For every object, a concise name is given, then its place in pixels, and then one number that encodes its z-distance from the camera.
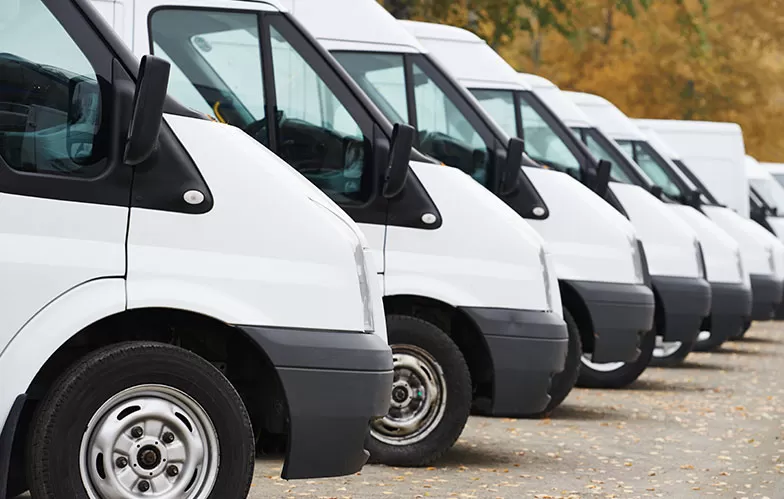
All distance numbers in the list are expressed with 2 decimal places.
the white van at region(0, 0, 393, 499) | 6.05
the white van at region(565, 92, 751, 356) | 17.03
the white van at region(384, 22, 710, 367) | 12.37
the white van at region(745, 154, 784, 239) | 26.16
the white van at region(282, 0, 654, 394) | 10.48
